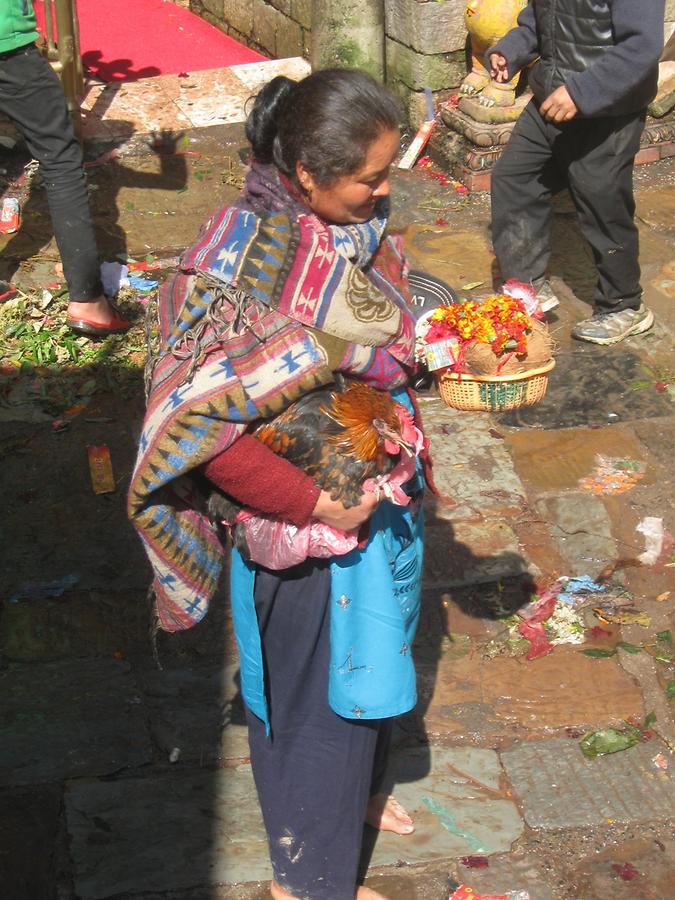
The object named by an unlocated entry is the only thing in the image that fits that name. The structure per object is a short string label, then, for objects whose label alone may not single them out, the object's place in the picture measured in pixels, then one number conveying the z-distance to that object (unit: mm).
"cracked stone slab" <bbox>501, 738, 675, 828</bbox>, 3307
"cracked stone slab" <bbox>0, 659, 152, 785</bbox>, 3428
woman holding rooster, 2279
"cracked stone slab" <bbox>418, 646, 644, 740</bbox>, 3617
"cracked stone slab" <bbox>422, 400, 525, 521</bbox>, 4488
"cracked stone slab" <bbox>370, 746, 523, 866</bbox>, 3219
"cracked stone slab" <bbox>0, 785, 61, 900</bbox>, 3090
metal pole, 6699
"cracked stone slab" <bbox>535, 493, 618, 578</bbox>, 4227
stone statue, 6641
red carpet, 8844
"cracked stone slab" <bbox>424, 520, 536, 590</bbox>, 4145
